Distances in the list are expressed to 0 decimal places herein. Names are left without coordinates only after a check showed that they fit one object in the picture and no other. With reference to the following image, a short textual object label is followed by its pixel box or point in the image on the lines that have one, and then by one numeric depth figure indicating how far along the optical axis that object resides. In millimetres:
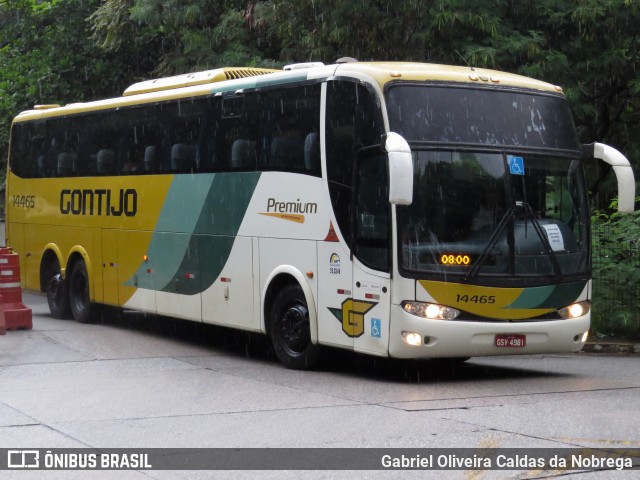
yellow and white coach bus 12453
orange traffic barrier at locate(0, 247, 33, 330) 18188
